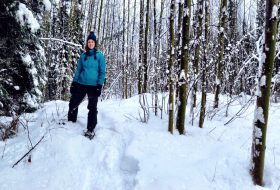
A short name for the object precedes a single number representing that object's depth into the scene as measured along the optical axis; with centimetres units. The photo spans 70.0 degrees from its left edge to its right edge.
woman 378
